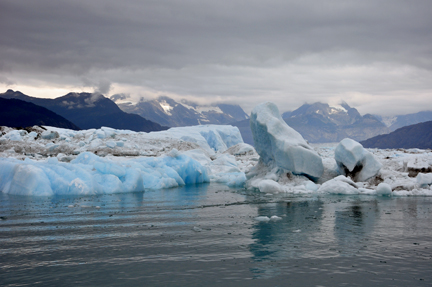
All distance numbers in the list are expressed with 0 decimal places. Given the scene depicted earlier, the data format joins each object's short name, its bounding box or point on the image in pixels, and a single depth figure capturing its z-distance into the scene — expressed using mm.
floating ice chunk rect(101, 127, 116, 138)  51406
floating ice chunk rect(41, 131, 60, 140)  50906
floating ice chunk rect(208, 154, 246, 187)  25156
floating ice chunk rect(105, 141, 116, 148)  44500
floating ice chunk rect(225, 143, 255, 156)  52719
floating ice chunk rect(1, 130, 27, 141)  47297
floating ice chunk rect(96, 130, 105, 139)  50469
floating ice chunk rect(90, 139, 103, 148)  44944
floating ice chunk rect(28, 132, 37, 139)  50250
